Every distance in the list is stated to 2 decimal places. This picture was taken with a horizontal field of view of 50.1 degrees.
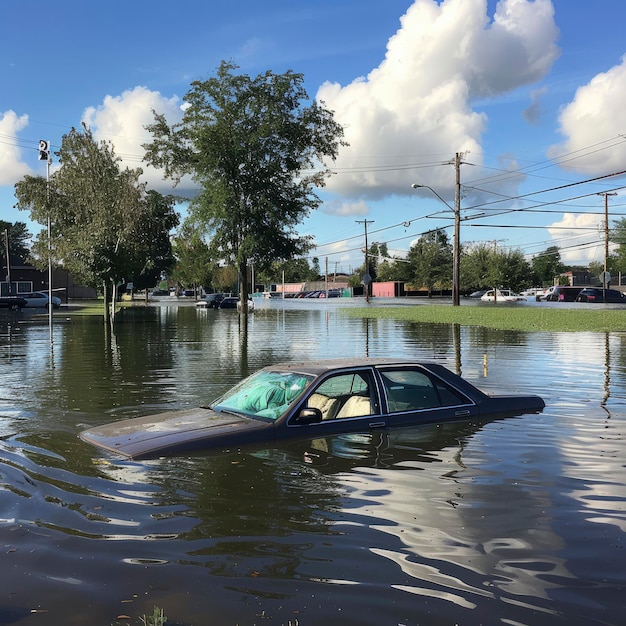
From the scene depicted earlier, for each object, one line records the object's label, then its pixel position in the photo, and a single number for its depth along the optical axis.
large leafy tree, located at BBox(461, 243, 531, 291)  81.94
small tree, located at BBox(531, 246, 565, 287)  154.62
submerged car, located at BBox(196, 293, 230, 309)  63.49
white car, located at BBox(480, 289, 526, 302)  72.06
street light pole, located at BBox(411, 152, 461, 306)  41.62
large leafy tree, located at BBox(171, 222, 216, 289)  46.09
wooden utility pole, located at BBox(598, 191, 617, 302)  57.87
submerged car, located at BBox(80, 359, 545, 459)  6.58
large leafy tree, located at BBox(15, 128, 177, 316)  32.59
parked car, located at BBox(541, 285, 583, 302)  64.75
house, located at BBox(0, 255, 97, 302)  80.44
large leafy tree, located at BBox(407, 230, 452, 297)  111.38
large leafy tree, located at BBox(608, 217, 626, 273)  92.12
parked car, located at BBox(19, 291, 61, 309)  57.97
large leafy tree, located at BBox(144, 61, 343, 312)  43.28
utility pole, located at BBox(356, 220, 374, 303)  71.59
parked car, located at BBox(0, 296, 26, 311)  52.75
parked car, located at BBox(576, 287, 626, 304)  59.66
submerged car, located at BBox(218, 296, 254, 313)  61.38
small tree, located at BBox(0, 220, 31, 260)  125.47
